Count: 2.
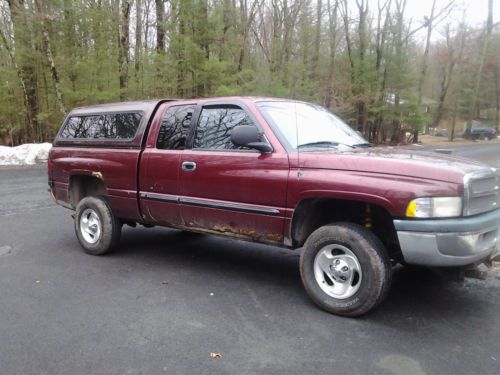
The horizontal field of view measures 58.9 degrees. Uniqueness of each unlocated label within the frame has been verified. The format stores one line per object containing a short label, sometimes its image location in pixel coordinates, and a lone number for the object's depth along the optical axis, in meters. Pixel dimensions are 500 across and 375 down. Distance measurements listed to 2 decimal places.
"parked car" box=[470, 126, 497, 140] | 48.12
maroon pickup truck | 3.42
